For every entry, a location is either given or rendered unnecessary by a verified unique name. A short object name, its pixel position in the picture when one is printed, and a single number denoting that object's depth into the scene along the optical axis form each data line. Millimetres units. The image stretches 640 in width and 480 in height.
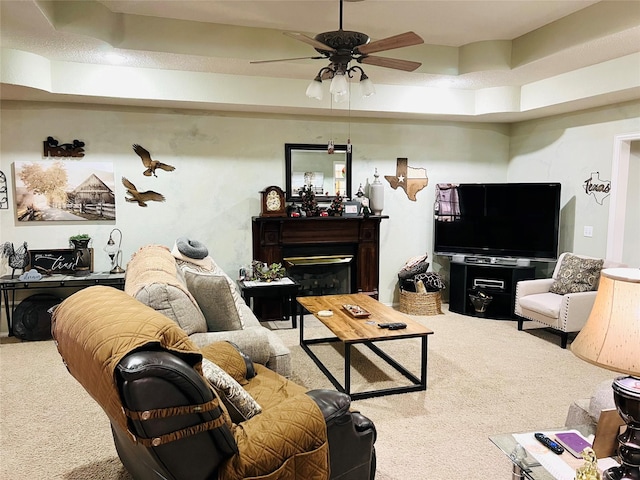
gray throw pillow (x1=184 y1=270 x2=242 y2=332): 2904
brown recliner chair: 1392
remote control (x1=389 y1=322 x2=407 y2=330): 3464
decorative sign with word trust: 4898
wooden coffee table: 3352
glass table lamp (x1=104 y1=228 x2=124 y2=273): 4922
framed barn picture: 4832
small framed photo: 5656
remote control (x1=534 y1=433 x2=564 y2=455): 1852
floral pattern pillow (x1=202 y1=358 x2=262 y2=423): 1816
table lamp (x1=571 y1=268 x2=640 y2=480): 1452
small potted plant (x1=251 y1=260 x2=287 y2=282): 5164
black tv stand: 5449
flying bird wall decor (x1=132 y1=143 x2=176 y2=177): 5121
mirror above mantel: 5602
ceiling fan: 2857
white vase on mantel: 5738
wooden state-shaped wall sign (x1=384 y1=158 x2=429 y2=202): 6000
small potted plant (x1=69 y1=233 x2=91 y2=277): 4867
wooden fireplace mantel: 5461
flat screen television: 5352
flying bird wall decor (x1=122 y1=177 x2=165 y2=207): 5133
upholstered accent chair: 4398
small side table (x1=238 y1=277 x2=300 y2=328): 4961
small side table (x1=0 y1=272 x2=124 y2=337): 4535
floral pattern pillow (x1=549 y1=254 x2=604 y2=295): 4590
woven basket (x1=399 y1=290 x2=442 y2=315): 5648
